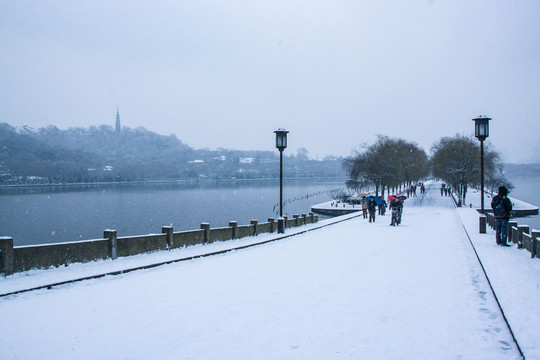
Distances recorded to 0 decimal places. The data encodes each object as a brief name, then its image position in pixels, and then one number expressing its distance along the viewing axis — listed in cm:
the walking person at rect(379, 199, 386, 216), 3459
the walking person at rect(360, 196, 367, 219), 3275
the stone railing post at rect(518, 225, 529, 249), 1529
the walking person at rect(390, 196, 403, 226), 2503
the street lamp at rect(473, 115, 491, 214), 2205
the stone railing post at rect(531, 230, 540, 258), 1320
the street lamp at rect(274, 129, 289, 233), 2299
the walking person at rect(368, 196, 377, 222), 2759
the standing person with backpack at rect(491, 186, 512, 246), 1544
